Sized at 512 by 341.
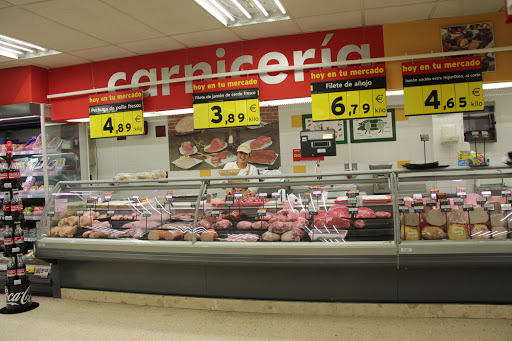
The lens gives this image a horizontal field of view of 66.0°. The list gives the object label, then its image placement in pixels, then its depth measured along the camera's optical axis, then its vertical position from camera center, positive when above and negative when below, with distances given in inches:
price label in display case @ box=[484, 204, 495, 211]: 138.6 -16.1
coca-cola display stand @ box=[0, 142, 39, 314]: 172.4 -37.0
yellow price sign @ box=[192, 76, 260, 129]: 219.3 +40.0
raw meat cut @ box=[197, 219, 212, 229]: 160.4 -20.3
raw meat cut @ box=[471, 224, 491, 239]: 136.6 -24.6
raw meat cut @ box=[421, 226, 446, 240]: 137.3 -24.2
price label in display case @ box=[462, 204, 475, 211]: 139.8 -16.3
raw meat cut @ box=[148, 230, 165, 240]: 161.2 -23.9
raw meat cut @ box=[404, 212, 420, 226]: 141.4 -19.5
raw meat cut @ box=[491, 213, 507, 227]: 137.3 -20.7
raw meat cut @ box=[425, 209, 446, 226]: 140.5 -19.2
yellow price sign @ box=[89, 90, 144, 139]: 240.8 +39.9
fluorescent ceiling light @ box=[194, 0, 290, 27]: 174.7 +75.6
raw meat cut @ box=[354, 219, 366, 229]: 146.0 -21.1
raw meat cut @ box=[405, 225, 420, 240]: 138.9 -24.2
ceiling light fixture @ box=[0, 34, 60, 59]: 210.2 +75.8
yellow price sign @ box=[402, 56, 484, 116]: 194.1 +38.6
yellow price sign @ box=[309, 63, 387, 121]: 203.6 +39.3
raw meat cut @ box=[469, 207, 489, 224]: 138.6 -19.2
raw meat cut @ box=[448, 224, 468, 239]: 135.7 -23.9
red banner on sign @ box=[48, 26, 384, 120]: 211.8 +64.1
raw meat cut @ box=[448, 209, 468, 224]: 139.9 -19.5
